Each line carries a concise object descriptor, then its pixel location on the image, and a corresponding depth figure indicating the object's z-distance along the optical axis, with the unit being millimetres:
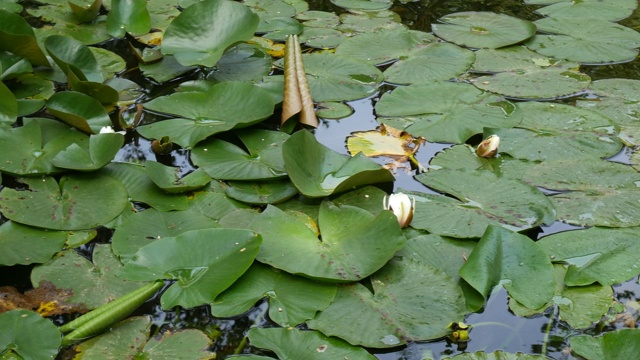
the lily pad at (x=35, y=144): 4641
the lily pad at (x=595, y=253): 3908
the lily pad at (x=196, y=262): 3709
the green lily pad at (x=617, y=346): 3332
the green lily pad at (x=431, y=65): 6117
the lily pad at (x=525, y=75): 5926
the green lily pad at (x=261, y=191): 4480
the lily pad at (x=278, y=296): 3635
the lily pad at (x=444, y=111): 5355
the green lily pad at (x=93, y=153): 4613
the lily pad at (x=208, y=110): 5105
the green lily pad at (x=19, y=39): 5633
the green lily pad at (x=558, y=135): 5082
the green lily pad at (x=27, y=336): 3352
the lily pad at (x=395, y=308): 3518
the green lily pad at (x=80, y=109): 5141
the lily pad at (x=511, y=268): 3797
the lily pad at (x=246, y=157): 4691
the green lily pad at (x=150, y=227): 4062
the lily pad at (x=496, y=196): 4324
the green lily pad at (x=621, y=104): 5410
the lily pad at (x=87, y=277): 3732
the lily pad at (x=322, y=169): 4449
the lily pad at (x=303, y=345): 3385
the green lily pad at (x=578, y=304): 3703
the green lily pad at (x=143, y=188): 4422
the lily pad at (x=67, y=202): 4250
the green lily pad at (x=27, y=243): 3949
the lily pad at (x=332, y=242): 3834
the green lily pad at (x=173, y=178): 4496
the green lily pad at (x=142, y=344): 3406
